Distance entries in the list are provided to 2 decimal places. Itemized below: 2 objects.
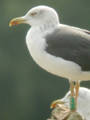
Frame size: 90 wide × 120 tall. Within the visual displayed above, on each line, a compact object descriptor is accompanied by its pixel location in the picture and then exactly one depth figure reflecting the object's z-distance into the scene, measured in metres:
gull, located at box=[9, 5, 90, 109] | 11.09
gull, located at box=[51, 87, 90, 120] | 11.68
